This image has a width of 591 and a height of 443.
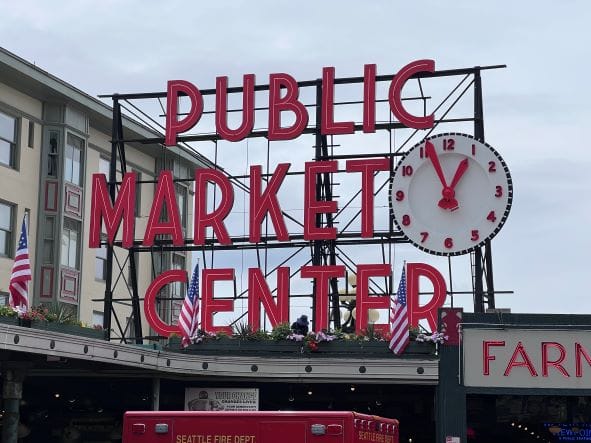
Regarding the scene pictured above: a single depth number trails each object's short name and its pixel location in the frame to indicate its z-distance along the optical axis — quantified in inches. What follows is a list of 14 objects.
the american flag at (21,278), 1088.2
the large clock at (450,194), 1555.1
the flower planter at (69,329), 1098.1
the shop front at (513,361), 1180.5
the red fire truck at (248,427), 716.7
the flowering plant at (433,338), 1206.9
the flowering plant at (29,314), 1061.1
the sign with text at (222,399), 1311.5
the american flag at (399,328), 1255.5
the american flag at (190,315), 1321.4
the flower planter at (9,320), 1041.5
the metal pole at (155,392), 1227.9
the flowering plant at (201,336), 1321.4
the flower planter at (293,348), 1267.2
